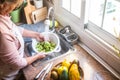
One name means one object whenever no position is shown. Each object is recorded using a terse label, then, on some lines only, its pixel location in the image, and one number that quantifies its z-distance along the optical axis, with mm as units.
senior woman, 988
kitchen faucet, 1524
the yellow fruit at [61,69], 1031
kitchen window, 1124
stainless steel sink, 1256
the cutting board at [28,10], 1654
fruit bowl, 986
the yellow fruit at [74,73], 977
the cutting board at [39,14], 1683
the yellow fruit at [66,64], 1082
